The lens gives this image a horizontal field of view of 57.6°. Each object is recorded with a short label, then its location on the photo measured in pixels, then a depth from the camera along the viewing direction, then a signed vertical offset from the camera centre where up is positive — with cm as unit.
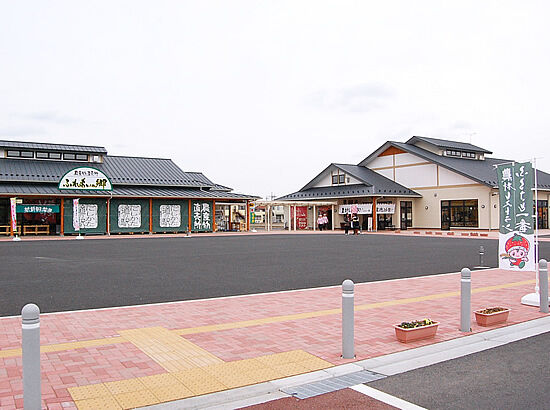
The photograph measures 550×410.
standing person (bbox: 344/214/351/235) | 4444 -51
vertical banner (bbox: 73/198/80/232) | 3241 +5
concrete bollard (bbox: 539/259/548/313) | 815 -123
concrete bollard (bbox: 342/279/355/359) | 555 -123
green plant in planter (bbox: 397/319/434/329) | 631 -142
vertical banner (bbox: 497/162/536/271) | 876 -9
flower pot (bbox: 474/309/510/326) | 712 -153
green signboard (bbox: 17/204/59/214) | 3209 +47
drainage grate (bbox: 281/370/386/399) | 460 -165
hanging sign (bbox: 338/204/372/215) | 4212 +39
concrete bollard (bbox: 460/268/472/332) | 679 -127
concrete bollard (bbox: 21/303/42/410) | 396 -113
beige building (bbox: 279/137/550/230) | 3891 +207
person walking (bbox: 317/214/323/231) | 4591 -78
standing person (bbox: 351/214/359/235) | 3660 -89
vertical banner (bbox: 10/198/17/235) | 3017 +14
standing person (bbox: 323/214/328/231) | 4591 -78
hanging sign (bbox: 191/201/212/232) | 3912 -11
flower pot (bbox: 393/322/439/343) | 615 -150
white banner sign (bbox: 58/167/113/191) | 3312 +241
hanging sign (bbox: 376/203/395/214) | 4209 +33
